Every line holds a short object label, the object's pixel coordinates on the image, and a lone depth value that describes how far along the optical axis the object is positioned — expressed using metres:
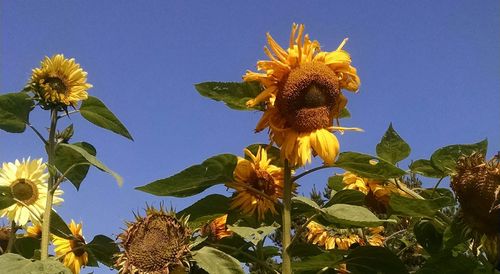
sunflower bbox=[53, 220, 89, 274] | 2.52
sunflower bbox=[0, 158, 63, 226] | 2.52
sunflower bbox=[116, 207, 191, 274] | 1.82
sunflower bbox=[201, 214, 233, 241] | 2.33
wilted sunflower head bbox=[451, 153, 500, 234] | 1.79
